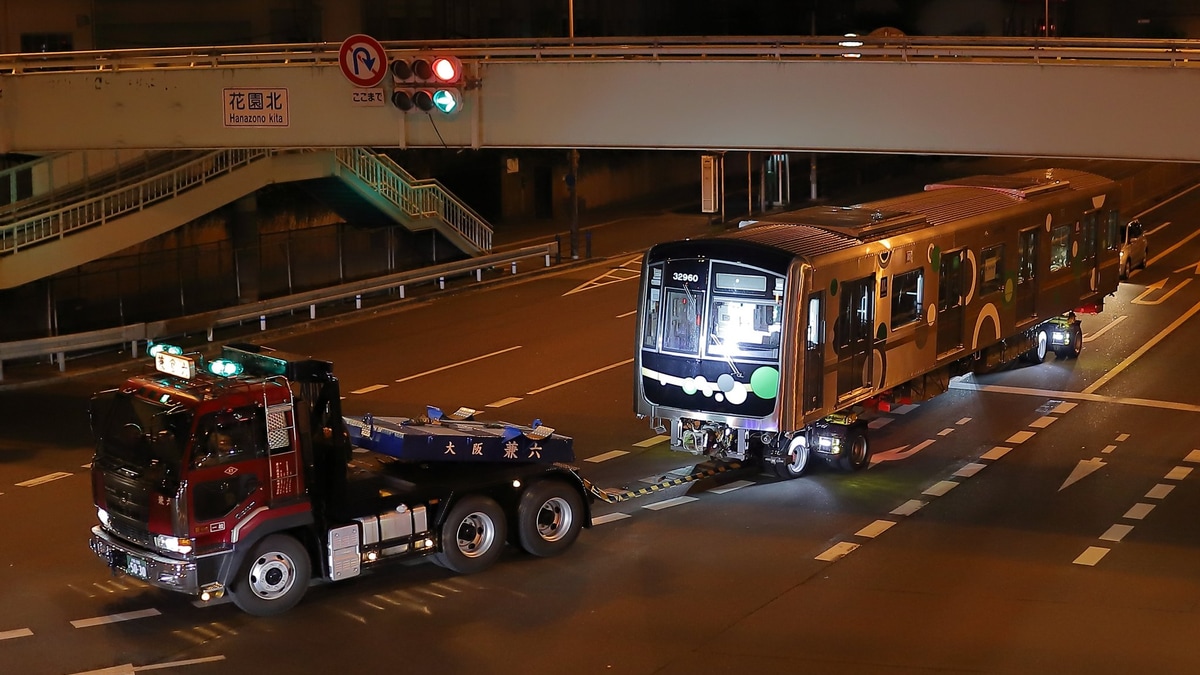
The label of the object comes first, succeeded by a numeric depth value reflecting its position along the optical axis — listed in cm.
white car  3538
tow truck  1335
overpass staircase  2903
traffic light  2011
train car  1766
